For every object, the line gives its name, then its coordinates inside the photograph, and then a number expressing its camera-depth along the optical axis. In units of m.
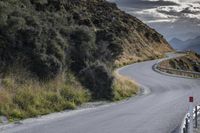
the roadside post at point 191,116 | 12.05
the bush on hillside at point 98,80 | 25.05
